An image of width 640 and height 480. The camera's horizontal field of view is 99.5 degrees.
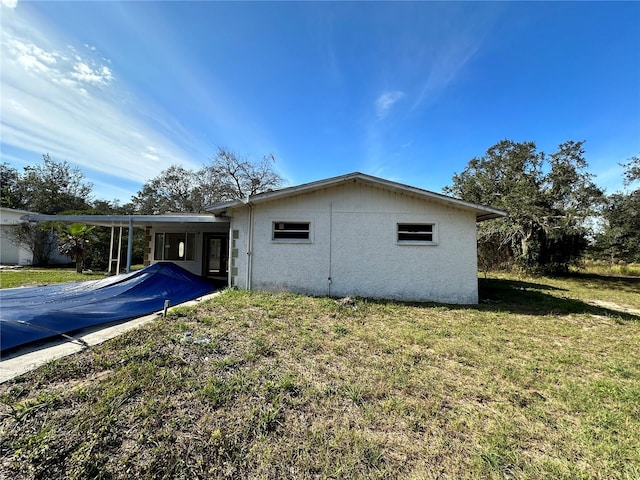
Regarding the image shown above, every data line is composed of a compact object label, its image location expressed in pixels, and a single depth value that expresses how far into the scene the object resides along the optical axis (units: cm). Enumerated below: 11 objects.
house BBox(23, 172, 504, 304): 825
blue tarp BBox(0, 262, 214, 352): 419
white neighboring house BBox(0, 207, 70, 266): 1839
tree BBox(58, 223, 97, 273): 1421
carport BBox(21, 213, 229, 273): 949
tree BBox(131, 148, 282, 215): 2783
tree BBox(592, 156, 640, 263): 1386
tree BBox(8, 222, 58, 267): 1802
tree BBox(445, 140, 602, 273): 1480
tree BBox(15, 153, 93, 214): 2522
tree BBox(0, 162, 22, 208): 2620
